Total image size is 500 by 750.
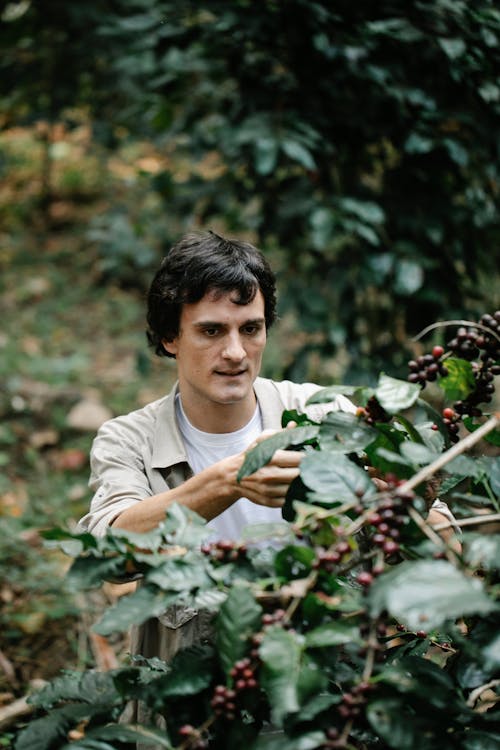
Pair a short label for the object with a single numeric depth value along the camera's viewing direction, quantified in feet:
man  5.66
